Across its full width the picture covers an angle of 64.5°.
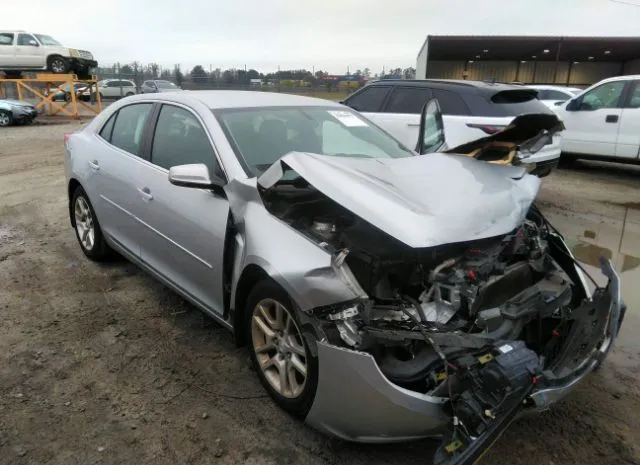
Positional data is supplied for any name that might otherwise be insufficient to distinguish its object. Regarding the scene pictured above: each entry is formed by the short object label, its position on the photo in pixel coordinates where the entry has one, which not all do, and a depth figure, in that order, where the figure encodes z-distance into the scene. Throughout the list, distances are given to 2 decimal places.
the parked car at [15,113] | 17.91
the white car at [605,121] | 8.65
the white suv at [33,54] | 21.03
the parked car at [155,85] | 26.81
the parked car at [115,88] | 33.25
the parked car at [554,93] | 14.88
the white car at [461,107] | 6.86
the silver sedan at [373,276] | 2.08
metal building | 27.16
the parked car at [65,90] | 21.32
